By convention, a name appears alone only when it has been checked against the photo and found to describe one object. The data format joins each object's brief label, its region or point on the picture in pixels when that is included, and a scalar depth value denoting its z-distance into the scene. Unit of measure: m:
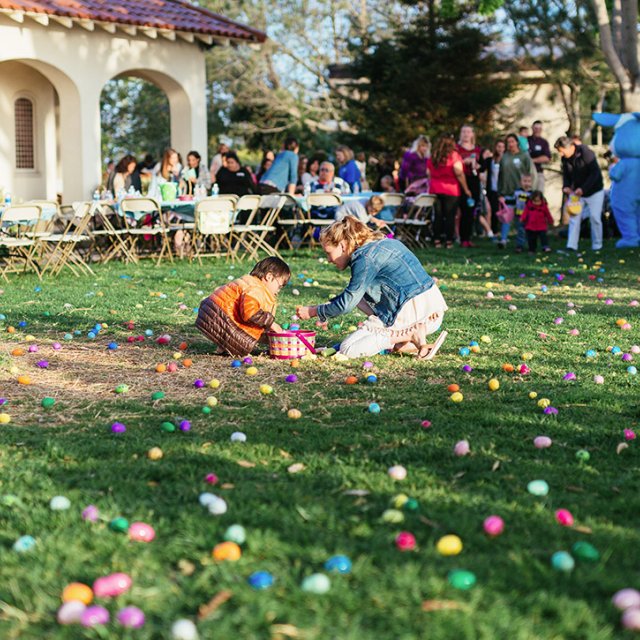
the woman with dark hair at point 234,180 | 14.20
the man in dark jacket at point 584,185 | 13.98
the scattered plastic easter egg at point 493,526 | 3.15
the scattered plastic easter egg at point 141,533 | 3.12
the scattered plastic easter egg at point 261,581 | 2.74
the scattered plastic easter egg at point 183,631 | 2.46
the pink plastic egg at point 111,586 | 2.71
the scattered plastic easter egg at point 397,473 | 3.74
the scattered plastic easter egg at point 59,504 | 3.42
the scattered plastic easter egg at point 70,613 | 2.58
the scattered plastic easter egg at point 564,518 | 3.24
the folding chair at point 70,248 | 11.26
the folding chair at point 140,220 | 12.18
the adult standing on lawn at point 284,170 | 14.88
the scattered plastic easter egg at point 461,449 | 4.07
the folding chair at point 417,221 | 14.29
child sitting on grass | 6.30
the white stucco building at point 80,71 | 14.70
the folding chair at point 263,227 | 12.73
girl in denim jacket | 6.06
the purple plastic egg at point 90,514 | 3.30
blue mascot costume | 13.95
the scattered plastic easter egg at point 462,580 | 2.74
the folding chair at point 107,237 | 12.31
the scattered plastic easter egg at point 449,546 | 2.98
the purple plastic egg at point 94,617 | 2.53
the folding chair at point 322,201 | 13.56
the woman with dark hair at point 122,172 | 13.54
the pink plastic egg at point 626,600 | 2.60
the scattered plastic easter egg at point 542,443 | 4.20
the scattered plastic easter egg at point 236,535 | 3.07
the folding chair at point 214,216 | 12.28
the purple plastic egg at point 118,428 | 4.52
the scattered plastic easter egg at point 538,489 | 3.55
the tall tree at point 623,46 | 16.52
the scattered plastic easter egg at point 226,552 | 2.95
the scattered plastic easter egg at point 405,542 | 3.02
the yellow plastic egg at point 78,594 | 2.66
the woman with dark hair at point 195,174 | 14.58
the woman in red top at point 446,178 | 14.09
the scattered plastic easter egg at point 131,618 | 2.52
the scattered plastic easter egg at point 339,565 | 2.85
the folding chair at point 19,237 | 10.28
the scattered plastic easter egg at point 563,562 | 2.87
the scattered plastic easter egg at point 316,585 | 2.70
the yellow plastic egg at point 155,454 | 4.06
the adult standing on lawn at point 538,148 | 15.94
